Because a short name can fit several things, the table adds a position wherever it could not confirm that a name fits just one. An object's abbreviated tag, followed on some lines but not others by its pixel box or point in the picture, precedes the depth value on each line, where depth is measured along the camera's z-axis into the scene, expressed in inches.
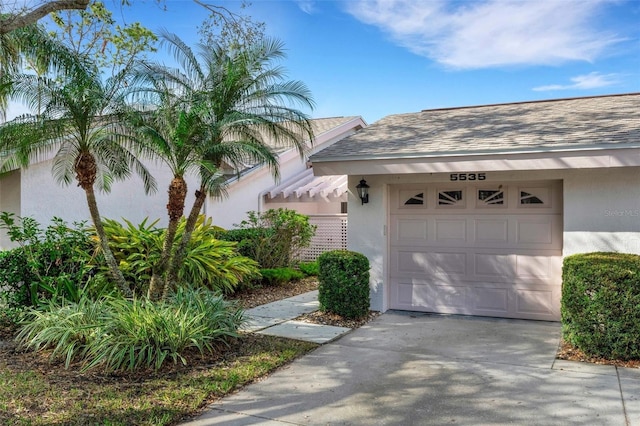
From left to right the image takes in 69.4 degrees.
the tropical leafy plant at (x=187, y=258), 331.0
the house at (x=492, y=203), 272.1
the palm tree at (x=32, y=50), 265.3
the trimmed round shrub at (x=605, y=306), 218.2
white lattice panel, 566.3
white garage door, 302.5
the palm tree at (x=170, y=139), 248.4
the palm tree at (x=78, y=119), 248.8
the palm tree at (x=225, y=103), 259.4
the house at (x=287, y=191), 554.3
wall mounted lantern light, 331.9
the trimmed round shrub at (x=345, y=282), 304.7
